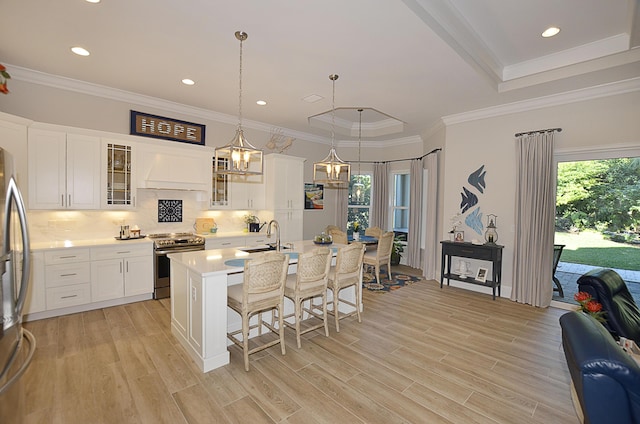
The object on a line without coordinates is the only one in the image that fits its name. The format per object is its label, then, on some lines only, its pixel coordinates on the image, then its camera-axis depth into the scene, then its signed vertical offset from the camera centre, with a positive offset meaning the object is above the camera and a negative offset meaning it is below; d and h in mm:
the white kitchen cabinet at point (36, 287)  3596 -1037
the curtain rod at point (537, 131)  4378 +1182
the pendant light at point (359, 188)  7871 +490
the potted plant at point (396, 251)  7141 -1071
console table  4785 -790
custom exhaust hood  4617 +536
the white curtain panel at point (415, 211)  6816 -83
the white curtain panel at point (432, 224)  6020 -330
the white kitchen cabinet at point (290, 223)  6086 -372
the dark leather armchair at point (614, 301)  2787 -901
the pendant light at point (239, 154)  3068 +532
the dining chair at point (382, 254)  5469 -882
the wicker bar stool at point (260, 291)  2711 -819
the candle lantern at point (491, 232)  4965 -389
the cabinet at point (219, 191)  5391 +252
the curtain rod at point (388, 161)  6548 +1181
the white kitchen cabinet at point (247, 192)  5711 +255
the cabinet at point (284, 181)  5961 +494
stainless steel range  4469 -784
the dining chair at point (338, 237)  5703 -593
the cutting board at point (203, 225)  5427 -381
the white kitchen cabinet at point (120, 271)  4047 -968
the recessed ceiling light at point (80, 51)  3304 +1703
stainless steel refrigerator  1467 -536
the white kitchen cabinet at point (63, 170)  3758 +424
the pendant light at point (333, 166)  4008 +547
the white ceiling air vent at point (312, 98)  4617 +1697
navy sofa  1432 -842
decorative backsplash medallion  5074 -119
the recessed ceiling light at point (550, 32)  3205 +1936
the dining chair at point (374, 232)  6858 -576
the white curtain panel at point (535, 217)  4414 -124
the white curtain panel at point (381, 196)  7523 +276
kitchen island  2707 -966
